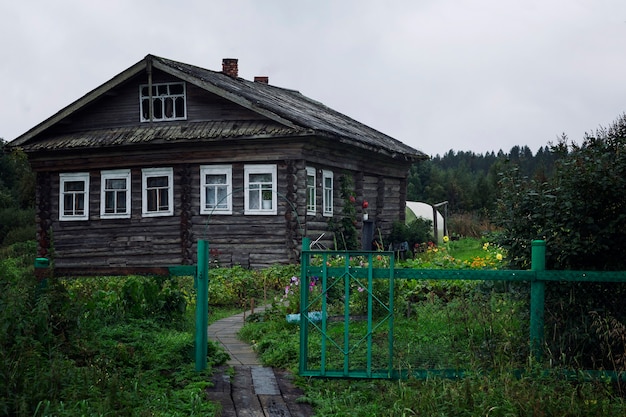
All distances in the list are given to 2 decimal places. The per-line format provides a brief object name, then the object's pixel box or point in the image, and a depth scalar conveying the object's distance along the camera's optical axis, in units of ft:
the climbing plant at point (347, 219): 75.87
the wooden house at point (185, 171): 67.92
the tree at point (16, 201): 108.68
